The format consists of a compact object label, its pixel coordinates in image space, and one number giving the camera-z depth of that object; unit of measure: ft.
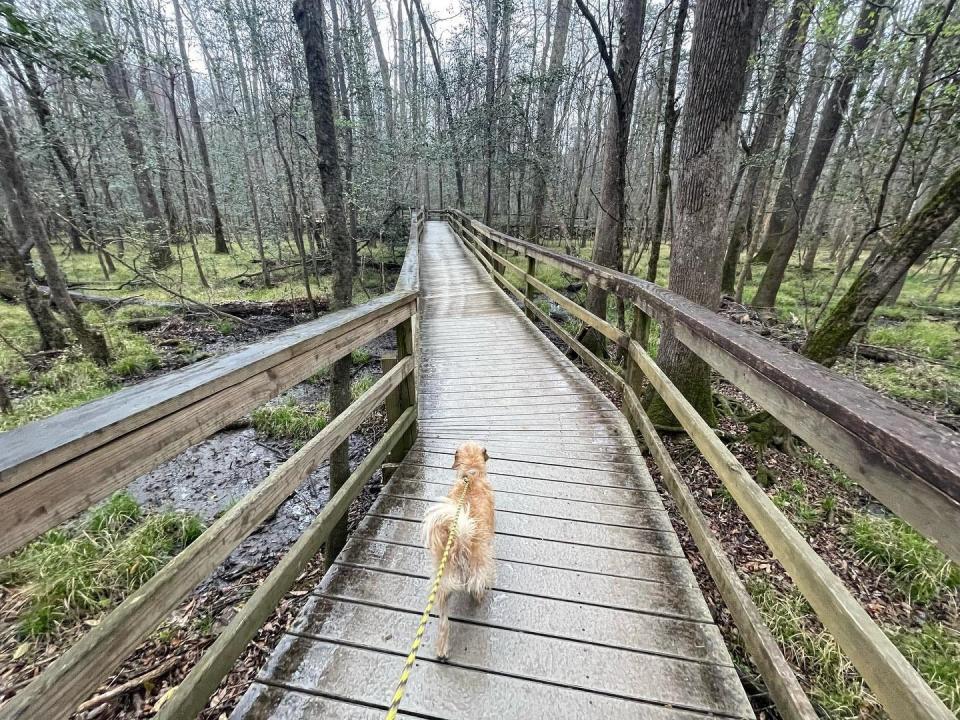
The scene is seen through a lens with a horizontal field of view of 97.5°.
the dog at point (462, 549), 5.19
